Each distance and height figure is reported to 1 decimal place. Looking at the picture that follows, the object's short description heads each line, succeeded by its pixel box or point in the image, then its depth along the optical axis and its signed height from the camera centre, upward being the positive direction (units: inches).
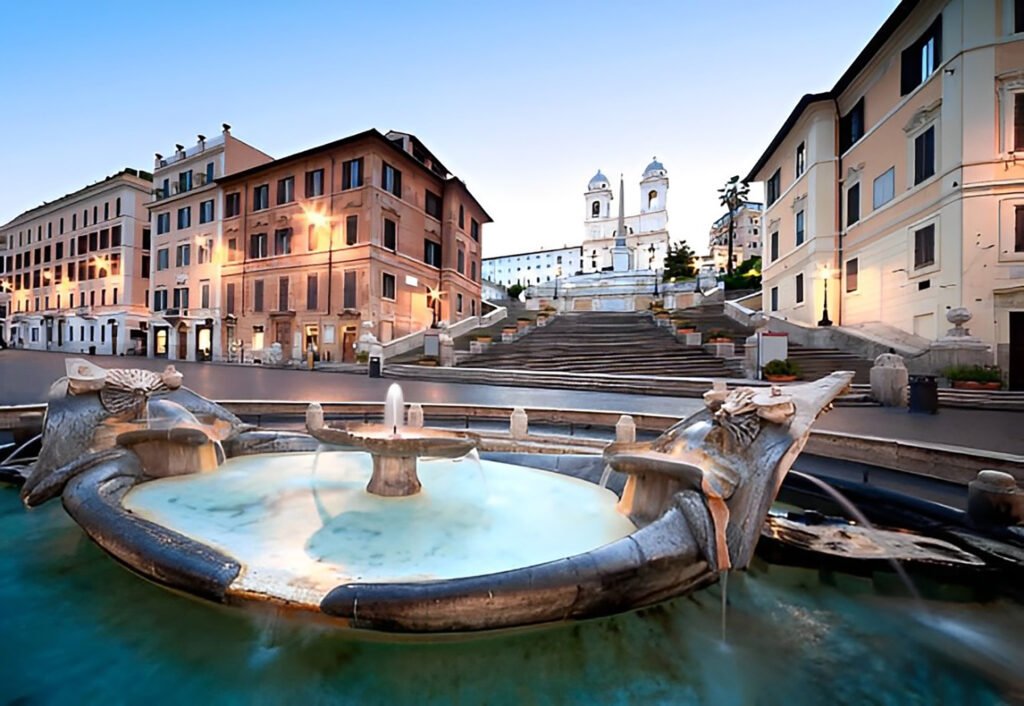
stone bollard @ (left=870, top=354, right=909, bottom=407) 441.7 -24.2
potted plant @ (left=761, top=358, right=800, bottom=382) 569.6 -20.9
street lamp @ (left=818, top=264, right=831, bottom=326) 831.7 +85.3
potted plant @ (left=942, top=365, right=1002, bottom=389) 473.5 -22.2
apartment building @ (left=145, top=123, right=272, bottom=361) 1414.9 +339.5
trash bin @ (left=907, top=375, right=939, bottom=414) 401.4 -34.0
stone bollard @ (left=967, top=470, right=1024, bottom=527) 152.3 -48.3
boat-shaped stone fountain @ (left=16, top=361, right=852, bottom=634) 105.3 -53.5
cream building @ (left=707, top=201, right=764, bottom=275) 3095.5 +807.4
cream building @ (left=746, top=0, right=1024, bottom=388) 592.1 +277.0
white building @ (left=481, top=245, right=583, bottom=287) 4330.7 +875.4
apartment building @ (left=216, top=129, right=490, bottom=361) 1179.3 +295.9
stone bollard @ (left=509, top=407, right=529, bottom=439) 299.1 -46.4
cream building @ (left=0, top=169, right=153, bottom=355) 1697.8 +322.2
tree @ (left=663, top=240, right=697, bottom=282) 1978.3 +399.5
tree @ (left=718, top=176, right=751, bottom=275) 2204.1 +781.6
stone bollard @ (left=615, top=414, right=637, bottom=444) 268.8 -43.7
